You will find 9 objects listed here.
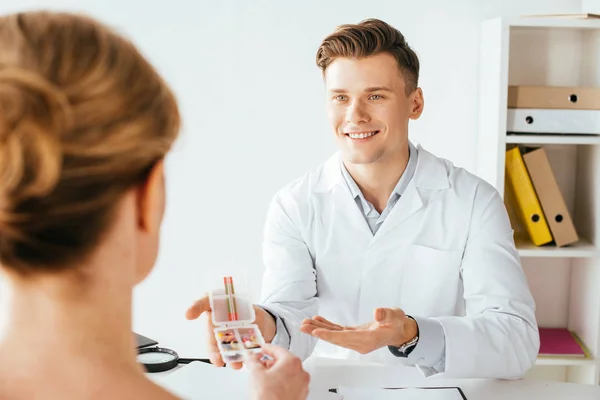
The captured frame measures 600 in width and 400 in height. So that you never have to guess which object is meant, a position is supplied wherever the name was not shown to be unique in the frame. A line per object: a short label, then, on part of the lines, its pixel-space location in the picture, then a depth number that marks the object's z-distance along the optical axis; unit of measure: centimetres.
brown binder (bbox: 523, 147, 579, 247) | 251
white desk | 144
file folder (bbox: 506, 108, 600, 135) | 245
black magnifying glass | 156
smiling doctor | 190
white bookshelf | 244
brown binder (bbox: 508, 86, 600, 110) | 246
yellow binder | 249
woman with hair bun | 64
